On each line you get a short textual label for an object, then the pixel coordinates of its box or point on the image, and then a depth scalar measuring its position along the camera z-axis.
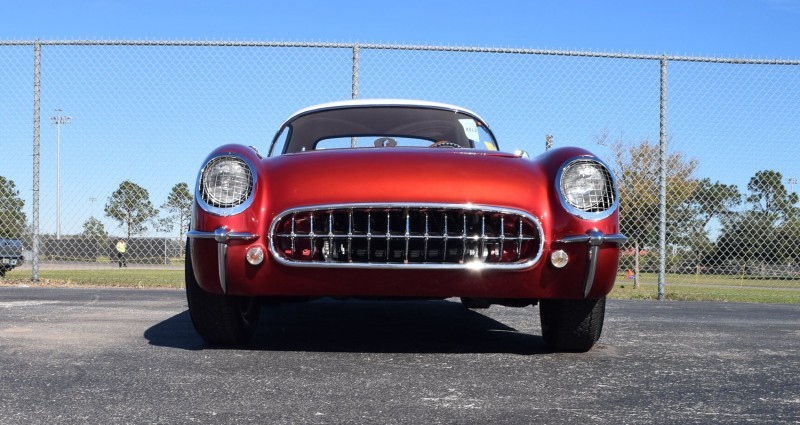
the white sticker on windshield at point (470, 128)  4.48
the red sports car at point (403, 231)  2.79
